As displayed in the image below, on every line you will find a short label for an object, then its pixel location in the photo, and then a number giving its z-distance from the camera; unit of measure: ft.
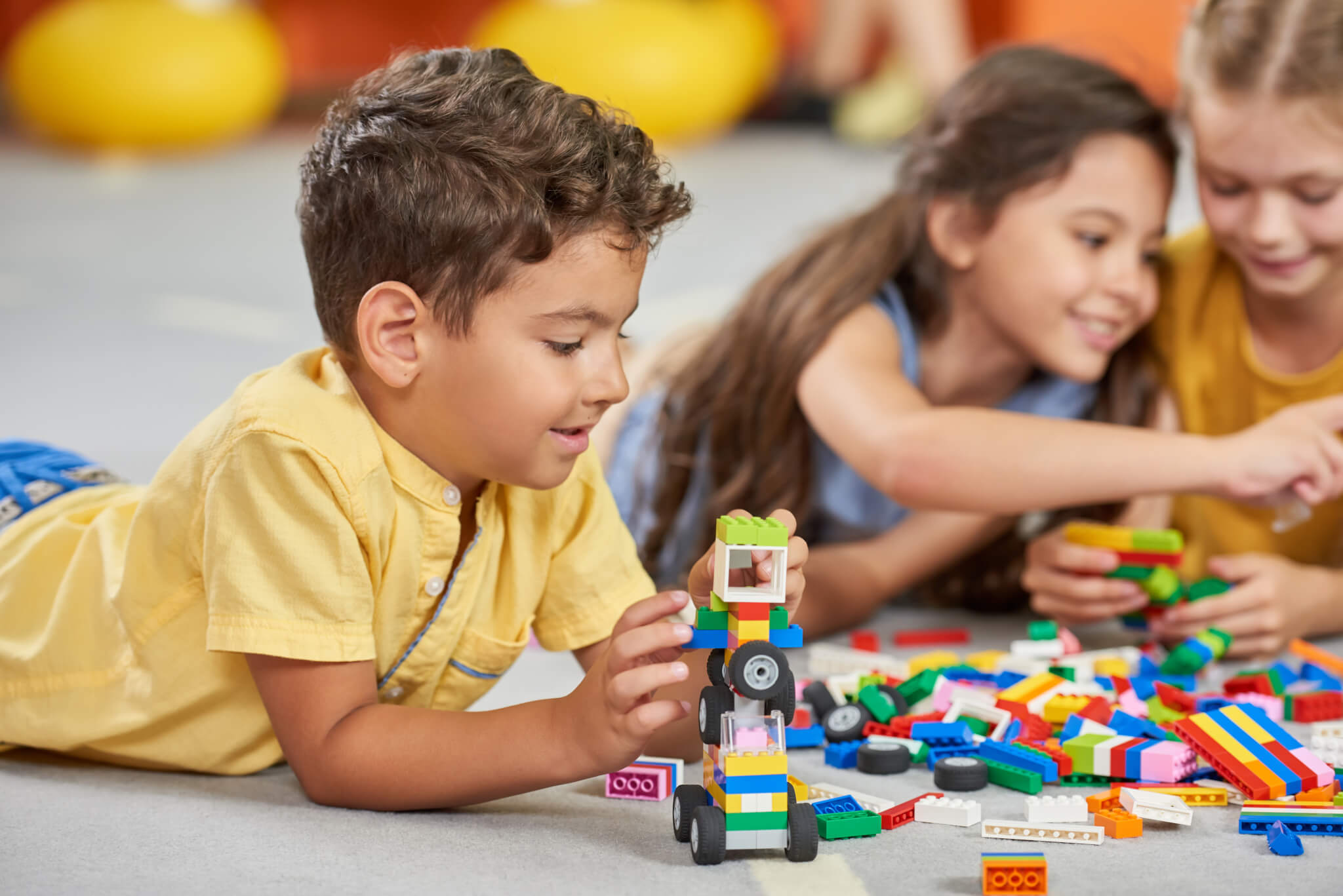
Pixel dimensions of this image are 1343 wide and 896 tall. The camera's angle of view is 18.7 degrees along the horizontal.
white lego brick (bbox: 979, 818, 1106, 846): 6.39
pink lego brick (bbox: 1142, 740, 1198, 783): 6.65
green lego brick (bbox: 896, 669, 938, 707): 7.11
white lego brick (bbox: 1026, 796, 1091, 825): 6.47
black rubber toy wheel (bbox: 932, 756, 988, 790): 6.65
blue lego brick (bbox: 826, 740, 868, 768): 6.82
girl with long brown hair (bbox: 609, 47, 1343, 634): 7.36
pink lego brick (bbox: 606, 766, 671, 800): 6.63
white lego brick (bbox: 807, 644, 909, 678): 7.40
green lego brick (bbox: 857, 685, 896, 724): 6.99
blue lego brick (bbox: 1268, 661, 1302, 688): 7.32
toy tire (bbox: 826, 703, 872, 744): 6.91
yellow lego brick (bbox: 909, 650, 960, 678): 7.36
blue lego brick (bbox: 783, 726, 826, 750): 6.92
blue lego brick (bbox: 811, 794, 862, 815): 6.42
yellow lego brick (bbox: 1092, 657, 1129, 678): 7.32
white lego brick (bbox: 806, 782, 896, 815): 6.49
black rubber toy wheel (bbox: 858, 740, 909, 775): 6.75
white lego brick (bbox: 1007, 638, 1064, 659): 7.41
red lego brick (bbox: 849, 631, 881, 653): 7.75
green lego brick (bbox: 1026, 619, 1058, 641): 7.46
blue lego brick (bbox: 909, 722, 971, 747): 6.84
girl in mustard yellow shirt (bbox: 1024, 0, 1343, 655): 7.52
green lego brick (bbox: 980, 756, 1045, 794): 6.63
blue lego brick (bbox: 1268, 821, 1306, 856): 6.33
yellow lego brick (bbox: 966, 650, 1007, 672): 7.40
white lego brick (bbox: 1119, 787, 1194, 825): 6.42
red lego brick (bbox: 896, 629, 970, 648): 7.84
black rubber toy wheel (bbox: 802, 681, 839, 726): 7.00
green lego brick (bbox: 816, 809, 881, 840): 6.37
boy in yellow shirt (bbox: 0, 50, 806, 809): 6.40
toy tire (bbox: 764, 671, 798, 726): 6.16
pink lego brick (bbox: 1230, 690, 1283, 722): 7.08
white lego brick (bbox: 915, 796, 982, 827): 6.47
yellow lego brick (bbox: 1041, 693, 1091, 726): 6.95
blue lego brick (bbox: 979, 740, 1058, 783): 6.68
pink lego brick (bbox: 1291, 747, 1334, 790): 6.55
